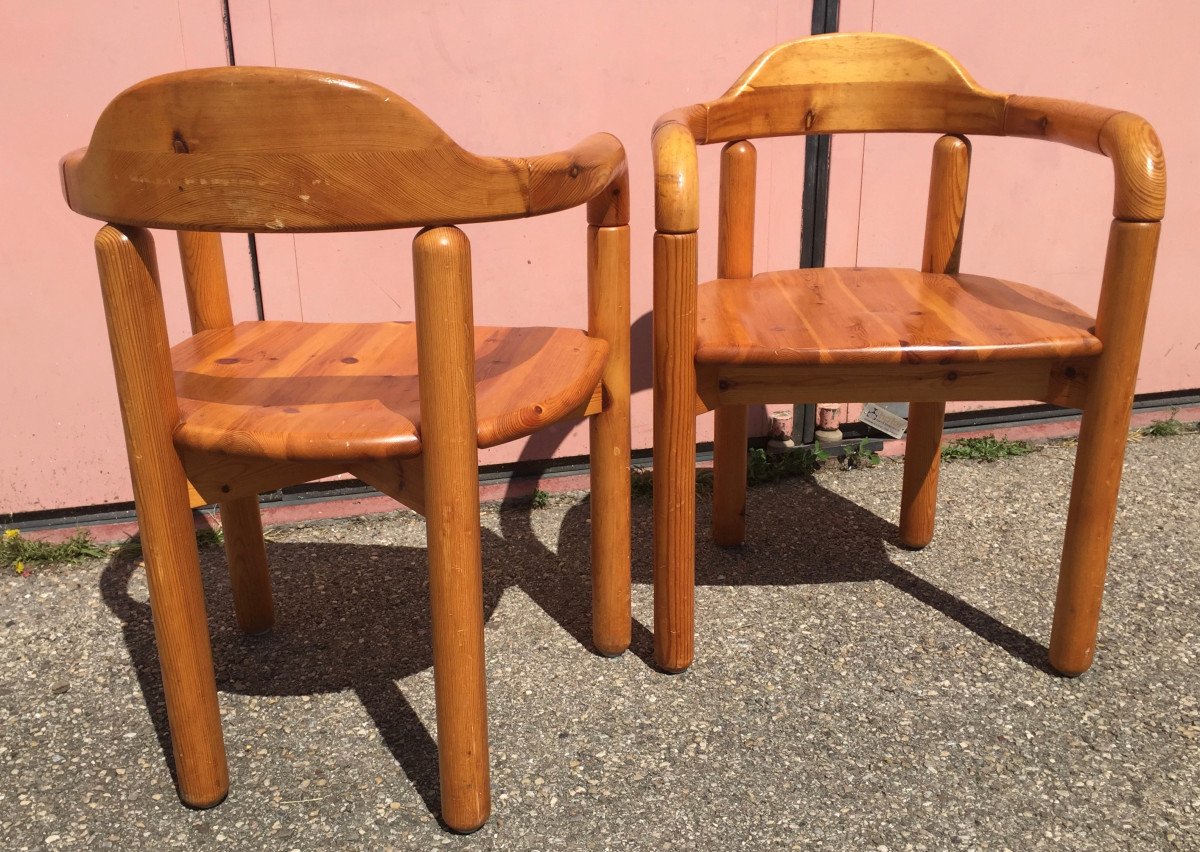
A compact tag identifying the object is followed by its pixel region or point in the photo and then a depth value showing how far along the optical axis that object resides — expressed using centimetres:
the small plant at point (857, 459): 280
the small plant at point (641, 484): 267
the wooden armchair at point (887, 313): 167
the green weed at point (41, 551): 239
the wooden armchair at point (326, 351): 122
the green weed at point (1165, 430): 295
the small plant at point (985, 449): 283
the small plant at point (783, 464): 273
